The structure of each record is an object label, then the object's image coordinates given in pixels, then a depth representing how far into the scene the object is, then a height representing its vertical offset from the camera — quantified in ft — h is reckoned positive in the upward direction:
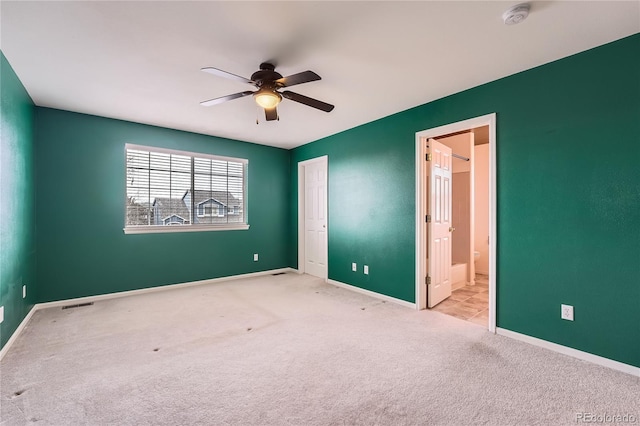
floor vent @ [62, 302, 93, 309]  11.78 -3.81
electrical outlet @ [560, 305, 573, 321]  7.85 -2.77
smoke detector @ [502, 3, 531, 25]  5.88 +4.17
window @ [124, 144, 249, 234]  13.94 +1.21
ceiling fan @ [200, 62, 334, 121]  7.27 +3.38
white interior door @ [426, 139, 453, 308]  11.73 -0.48
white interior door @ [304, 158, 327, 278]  16.92 -0.30
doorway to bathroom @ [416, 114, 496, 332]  10.22 -0.66
